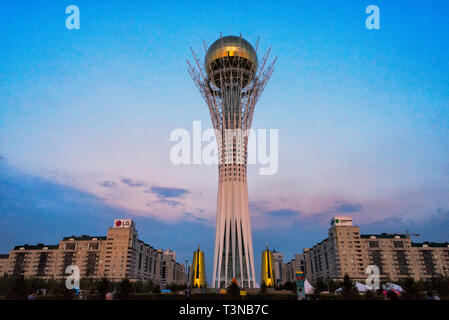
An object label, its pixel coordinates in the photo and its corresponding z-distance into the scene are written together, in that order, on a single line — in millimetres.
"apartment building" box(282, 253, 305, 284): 151750
